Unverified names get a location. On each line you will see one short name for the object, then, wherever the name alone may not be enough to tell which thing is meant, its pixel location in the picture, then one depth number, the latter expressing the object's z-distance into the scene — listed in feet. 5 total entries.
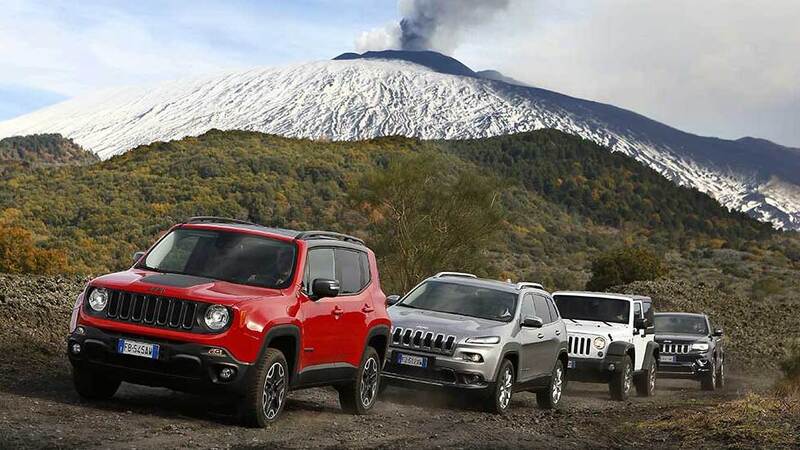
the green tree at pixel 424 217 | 153.48
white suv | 63.31
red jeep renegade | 34.40
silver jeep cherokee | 46.93
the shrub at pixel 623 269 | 185.37
